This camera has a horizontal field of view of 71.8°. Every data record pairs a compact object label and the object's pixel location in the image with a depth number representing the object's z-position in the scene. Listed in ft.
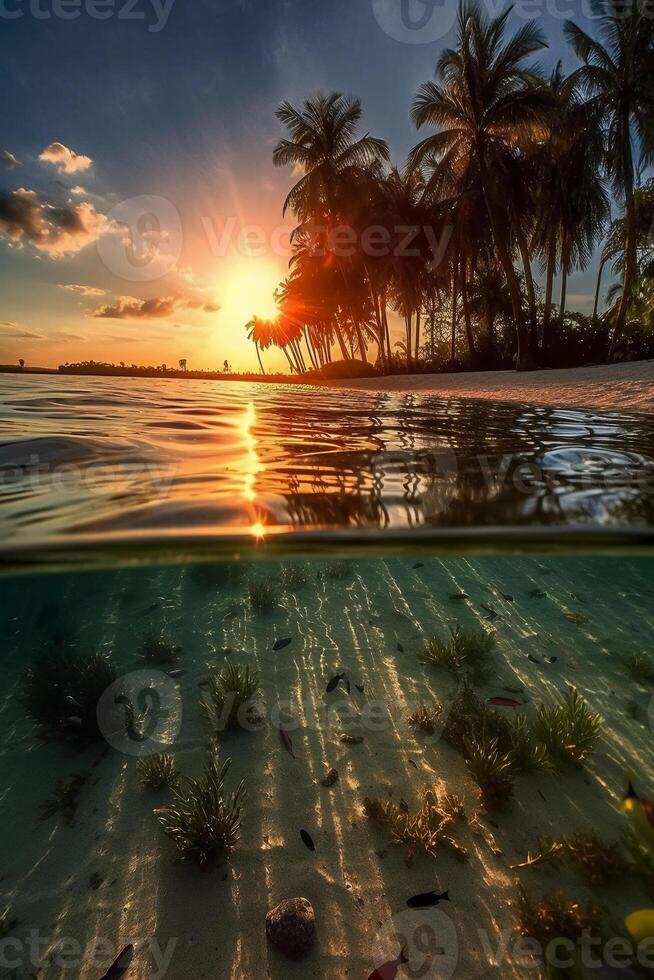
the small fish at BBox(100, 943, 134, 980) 12.47
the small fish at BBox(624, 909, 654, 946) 9.96
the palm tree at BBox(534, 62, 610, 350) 69.00
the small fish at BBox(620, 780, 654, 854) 9.21
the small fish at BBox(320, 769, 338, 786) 18.54
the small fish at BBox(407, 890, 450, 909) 13.21
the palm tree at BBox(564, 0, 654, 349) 62.23
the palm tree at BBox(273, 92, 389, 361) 89.40
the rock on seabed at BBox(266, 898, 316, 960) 12.98
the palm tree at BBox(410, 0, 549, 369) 64.64
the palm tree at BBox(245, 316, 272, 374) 221.23
